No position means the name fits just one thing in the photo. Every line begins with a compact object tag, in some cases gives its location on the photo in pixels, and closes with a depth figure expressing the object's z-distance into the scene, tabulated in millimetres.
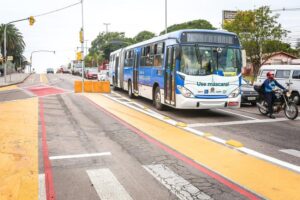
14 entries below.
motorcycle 14791
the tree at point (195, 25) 89650
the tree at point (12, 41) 78125
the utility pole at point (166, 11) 44969
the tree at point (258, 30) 37438
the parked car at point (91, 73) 54406
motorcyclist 15336
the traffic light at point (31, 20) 35812
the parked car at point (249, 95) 20141
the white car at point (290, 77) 20453
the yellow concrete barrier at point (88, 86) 29328
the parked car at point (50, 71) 94625
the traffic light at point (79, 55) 30720
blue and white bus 14664
